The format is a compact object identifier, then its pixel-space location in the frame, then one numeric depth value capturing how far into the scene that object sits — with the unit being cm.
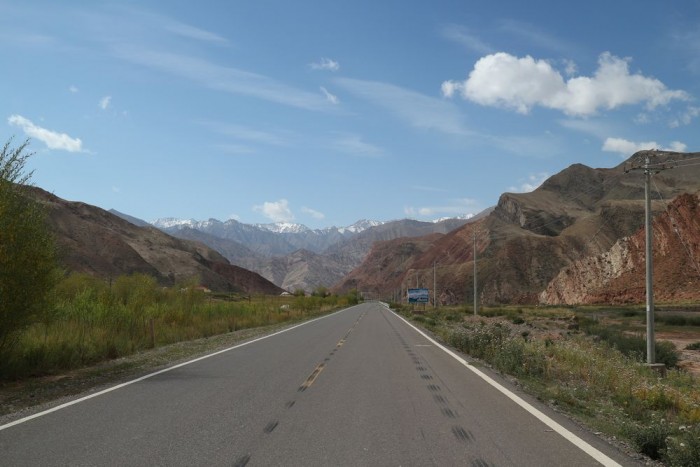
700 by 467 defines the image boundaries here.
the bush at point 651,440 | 694
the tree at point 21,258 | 1233
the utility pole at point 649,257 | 1858
